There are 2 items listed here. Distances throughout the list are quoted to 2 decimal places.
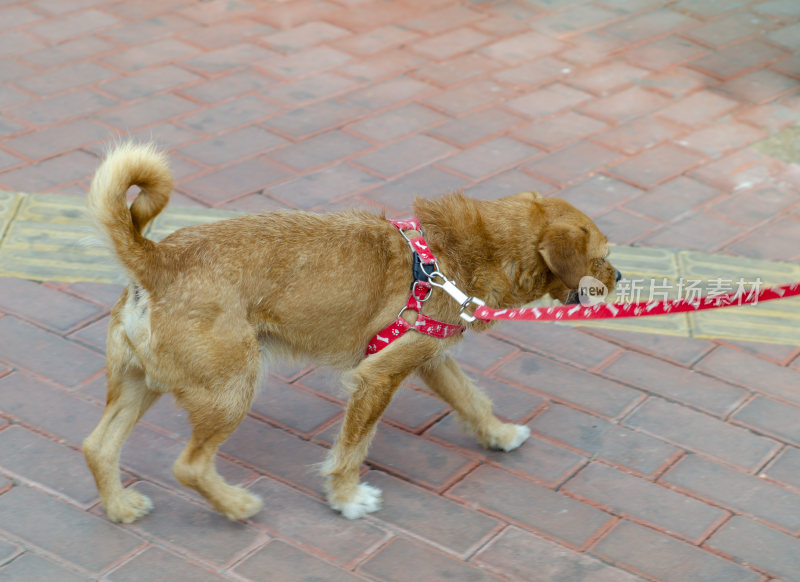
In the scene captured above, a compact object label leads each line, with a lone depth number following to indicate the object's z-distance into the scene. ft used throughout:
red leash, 11.61
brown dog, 11.03
